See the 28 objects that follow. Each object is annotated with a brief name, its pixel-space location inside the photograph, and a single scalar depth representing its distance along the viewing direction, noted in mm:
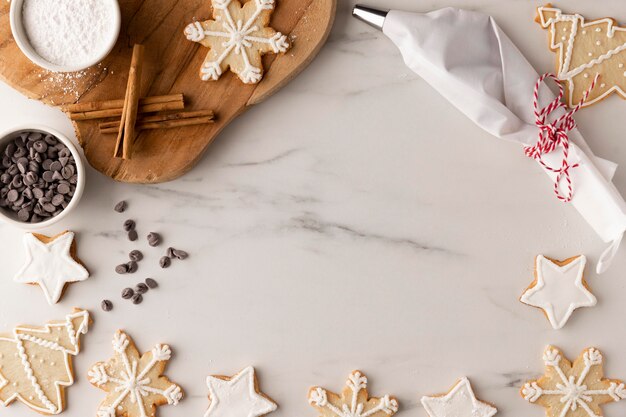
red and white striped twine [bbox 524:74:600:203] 1214
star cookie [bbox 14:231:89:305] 1297
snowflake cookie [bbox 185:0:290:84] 1227
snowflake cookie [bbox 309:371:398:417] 1288
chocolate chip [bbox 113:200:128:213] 1293
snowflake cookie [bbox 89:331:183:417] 1302
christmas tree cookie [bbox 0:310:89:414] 1308
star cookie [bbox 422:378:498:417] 1287
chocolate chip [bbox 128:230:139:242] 1301
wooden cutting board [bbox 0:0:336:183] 1233
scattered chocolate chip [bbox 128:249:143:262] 1299
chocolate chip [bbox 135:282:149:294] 1304
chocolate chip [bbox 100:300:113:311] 1307
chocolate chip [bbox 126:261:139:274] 1304
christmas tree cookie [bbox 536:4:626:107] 1255
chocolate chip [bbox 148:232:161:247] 1295
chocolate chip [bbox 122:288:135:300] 1306
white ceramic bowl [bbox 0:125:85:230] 1211
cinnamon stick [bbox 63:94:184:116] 1223
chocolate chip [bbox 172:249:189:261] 1298
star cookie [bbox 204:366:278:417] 1301
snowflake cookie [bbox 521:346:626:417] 1280
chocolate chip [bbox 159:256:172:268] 1302
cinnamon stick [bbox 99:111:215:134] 1229
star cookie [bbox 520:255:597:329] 1274
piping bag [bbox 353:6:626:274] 1227
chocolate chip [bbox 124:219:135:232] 1299
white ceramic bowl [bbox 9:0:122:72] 1146
